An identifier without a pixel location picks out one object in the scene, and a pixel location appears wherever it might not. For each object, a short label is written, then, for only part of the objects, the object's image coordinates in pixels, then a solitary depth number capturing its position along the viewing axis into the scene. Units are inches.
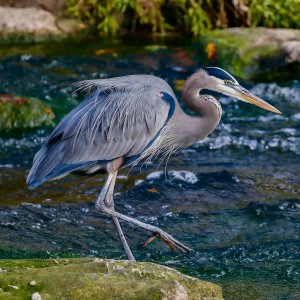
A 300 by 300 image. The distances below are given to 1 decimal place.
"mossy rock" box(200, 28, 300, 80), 754.8
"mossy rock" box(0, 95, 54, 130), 629.3
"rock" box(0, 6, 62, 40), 884.6
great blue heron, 424.2
